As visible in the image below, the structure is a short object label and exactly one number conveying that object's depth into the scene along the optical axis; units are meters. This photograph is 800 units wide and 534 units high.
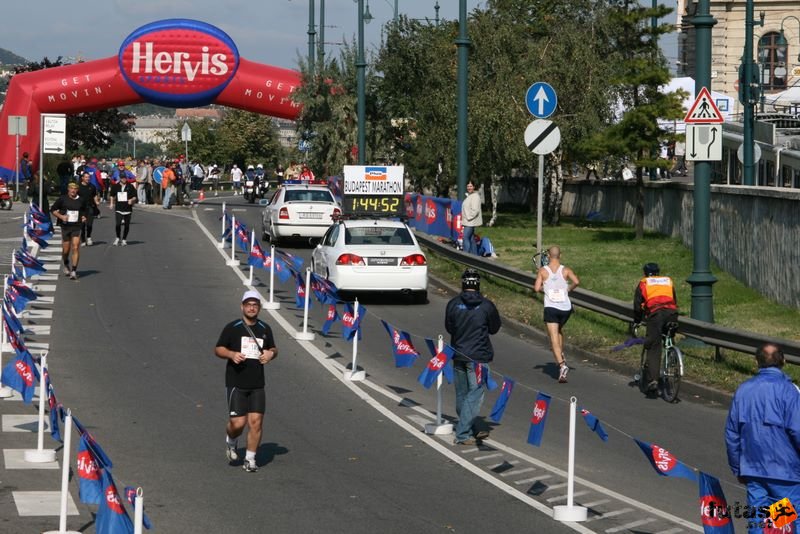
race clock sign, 34.91
